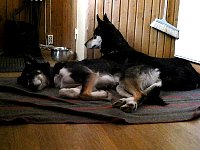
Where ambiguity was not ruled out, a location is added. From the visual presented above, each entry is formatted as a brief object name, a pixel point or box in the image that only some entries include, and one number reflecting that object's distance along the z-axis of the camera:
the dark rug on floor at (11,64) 2.92
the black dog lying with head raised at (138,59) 2.30
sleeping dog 1.92
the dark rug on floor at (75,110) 1.55
